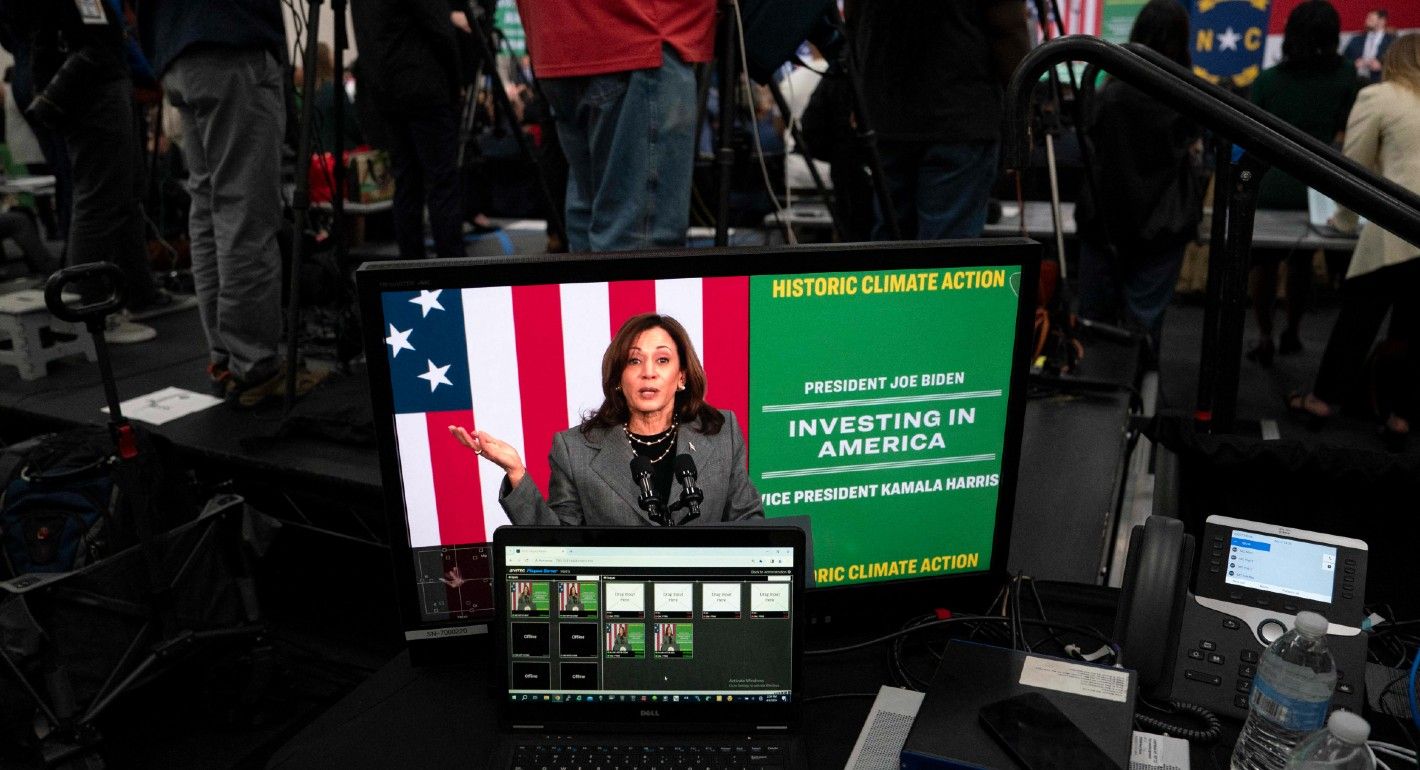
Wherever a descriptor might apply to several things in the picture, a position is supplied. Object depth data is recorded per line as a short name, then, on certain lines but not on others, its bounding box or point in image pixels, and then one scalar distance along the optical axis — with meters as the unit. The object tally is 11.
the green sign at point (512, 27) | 7.95
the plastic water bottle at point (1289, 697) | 0.84
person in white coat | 3.07
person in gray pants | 2.32
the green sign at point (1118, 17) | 6.19
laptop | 0.96
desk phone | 0.98
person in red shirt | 1.64
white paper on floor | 2.63
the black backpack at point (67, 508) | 1.88
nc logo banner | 5.89
